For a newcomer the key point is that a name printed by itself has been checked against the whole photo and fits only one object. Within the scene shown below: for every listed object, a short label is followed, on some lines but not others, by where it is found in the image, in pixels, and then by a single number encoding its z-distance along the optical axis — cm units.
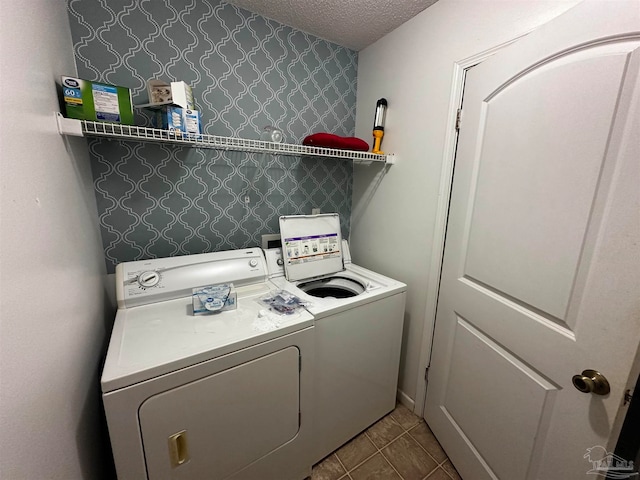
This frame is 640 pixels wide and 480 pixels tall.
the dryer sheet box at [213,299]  121
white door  76
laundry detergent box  97
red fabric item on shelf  163
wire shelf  96
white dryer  88
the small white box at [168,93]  114
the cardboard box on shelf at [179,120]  116
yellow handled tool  178
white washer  137
